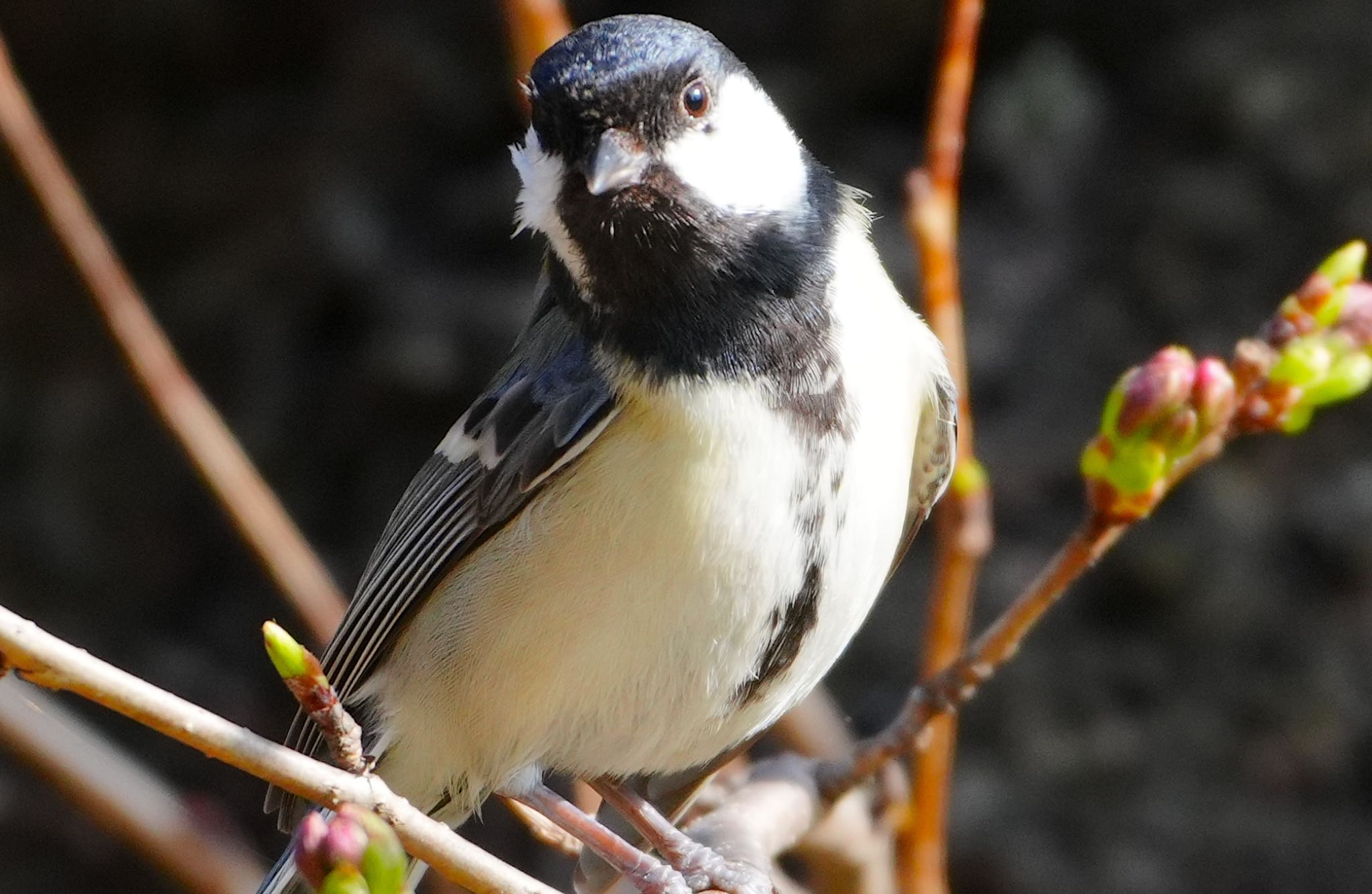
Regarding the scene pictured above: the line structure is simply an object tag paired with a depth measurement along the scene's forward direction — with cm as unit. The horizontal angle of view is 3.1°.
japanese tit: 203
